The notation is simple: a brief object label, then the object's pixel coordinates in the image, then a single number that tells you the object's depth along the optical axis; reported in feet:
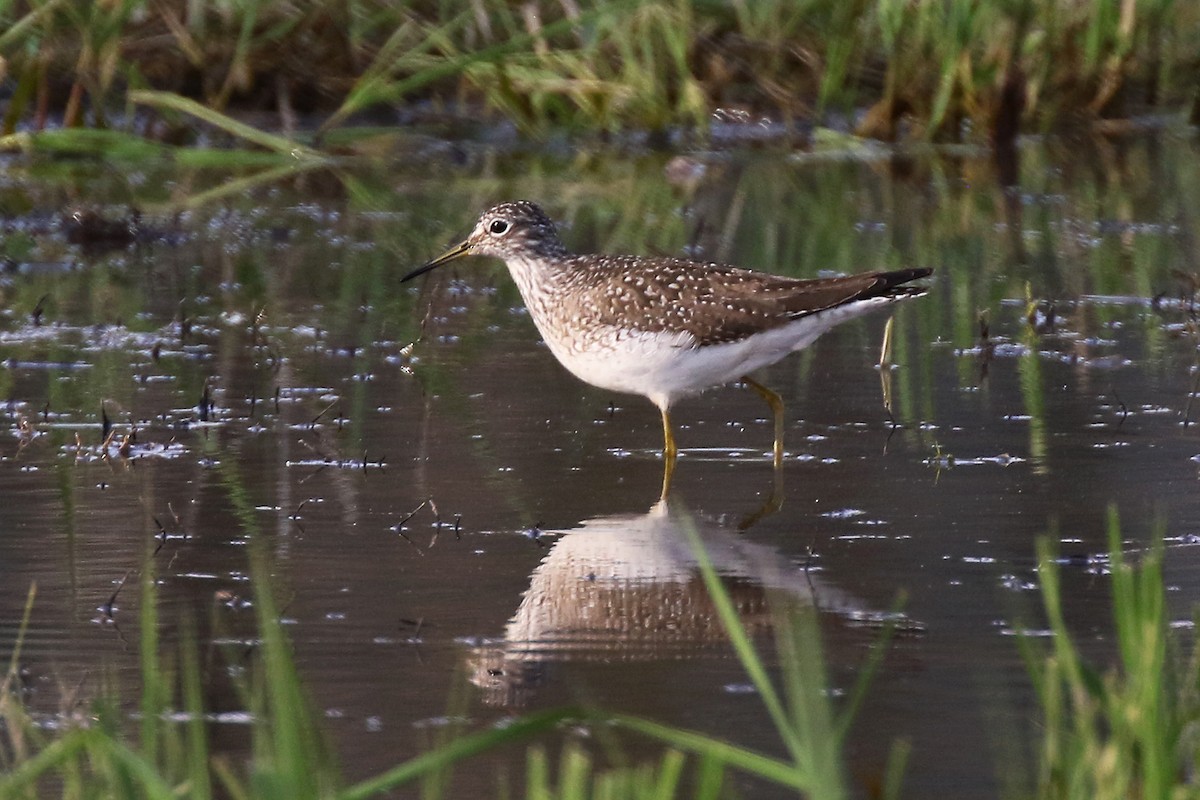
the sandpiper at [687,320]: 43.88
